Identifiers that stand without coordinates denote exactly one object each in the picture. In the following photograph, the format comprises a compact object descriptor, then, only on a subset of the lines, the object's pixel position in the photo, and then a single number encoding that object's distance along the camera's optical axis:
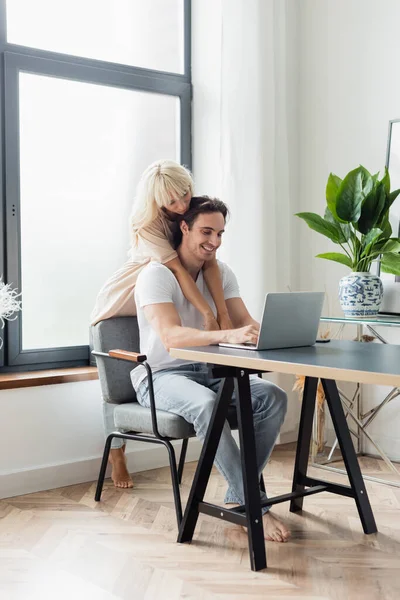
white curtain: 4.02
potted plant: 3.55
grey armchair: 2.88
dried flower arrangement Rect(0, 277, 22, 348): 3.29
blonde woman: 3.06
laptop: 2.49
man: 2.73
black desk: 2.19
